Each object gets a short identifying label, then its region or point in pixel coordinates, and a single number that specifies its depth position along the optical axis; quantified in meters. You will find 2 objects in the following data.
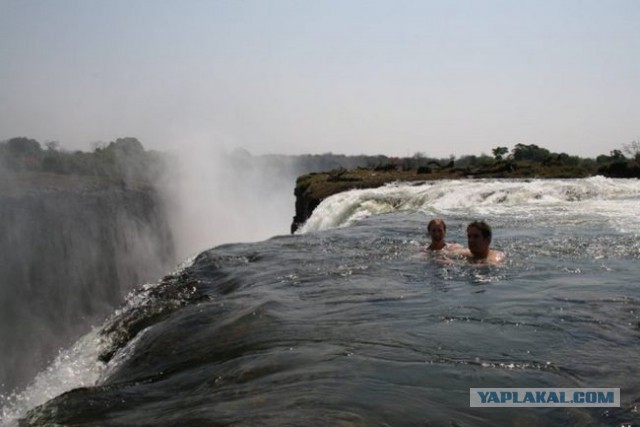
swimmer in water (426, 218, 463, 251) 8.99
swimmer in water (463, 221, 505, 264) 8.26
